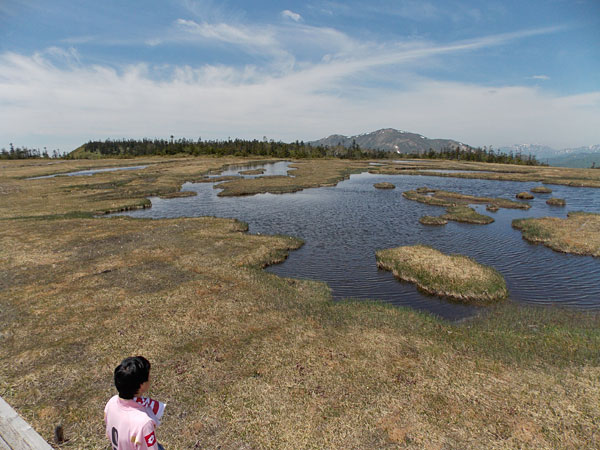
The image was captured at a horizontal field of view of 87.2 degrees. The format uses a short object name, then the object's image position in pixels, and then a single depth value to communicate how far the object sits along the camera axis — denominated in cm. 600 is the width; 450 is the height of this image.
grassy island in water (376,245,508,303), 2394
